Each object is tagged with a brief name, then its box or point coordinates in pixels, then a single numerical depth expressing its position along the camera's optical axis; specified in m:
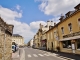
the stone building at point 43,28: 27.13
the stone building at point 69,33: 8.98
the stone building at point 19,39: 57.09
